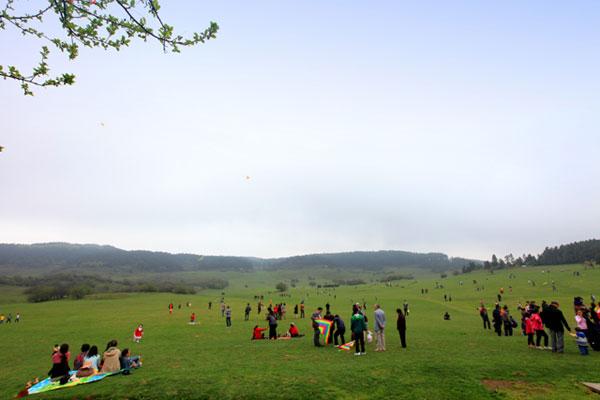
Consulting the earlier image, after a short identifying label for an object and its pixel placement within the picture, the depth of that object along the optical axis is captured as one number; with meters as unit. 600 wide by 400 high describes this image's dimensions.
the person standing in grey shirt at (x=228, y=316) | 33.17
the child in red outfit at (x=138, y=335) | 26.50
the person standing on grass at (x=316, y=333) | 18.66
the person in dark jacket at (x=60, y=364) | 13.73
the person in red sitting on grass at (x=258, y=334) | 24.11
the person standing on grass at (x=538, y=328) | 16.80
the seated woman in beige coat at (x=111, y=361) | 13.86
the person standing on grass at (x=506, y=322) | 22.41
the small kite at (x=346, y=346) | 17.34
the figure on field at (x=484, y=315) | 26.78
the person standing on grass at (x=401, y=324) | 16.77
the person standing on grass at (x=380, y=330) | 16.23
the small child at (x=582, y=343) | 14.48
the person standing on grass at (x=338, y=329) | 18.30
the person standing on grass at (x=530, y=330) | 17.38
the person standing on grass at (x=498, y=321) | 23.22
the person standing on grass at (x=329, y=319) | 18.83
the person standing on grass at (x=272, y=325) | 23.05
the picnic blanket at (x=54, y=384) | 11.70
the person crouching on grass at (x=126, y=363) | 13.86
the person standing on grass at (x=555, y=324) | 14.94
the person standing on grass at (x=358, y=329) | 15.56
